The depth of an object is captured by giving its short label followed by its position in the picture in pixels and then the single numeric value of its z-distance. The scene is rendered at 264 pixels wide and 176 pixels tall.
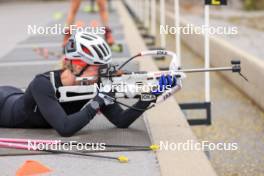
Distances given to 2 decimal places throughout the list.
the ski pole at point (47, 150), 8.58
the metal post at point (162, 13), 20.99
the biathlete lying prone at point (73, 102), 9.37
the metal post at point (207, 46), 12.17
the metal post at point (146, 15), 31.79
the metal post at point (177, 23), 15.60
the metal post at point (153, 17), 26.13
